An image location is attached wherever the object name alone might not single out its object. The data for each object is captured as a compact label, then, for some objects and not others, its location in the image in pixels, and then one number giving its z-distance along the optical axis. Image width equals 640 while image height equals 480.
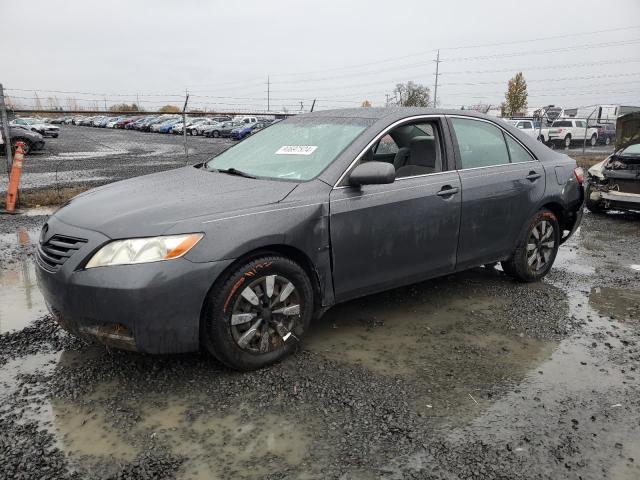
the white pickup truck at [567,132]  29.48
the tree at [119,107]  55.31
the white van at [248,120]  41.42
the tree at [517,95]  61.94
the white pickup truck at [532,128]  27.94
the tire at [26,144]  18.85
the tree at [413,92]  42.18
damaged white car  8.59
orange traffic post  8.52
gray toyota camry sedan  2.99
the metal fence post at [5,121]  10.21
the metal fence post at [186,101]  14.42
